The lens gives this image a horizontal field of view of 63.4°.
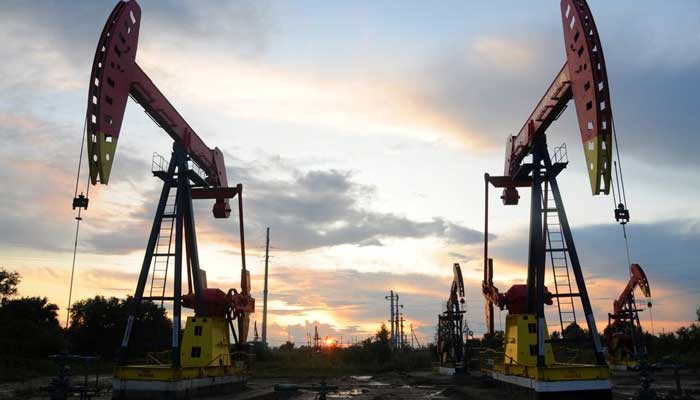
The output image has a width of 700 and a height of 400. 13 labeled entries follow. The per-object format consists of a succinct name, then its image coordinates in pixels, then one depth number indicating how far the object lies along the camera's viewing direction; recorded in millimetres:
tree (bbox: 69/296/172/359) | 43375
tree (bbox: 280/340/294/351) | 58875
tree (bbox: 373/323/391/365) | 45978
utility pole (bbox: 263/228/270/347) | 45219
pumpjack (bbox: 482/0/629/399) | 12727
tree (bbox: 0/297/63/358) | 37641
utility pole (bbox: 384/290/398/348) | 48084
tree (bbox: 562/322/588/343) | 62188
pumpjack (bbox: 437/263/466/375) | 32281
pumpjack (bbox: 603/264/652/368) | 33031
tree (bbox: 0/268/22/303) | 47500
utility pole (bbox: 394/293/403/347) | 52325
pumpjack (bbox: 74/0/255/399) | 13156
